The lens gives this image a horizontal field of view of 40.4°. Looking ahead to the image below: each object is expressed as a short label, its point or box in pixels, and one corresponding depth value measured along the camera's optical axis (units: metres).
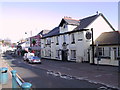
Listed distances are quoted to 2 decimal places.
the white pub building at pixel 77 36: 27.95
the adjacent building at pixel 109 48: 22.15
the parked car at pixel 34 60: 29.59
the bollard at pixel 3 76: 10.80
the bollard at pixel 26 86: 3.79
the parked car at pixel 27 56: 35.53
